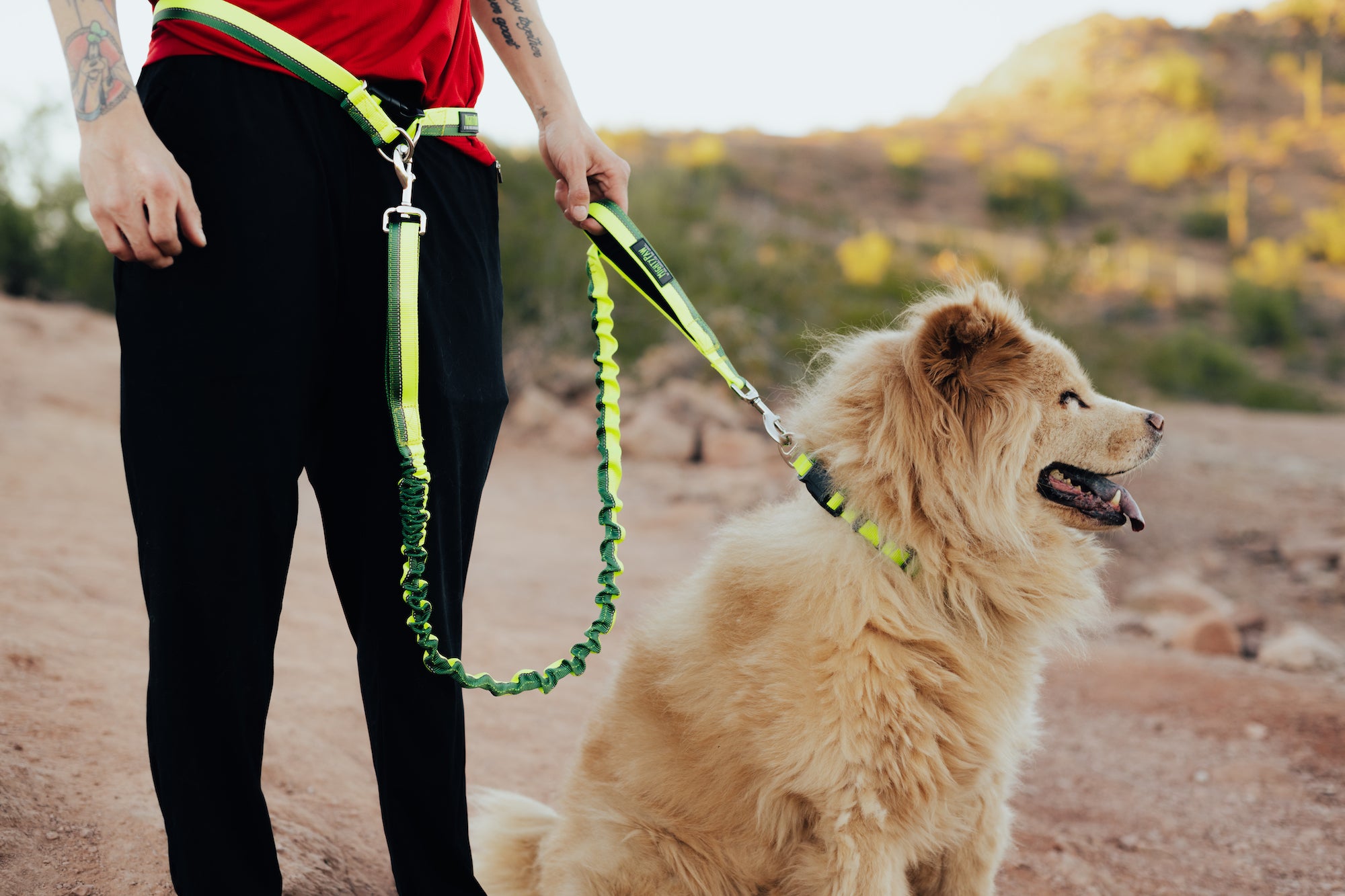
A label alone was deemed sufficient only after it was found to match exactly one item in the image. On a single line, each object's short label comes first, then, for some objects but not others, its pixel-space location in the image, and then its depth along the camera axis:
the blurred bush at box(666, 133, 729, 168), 43.16
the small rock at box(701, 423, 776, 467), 11.49
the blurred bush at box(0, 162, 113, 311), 18.92
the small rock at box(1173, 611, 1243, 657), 6.15
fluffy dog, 2.12
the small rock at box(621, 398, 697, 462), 11.79
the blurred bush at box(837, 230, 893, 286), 21.92
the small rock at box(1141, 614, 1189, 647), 6.42
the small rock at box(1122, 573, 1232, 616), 7.16
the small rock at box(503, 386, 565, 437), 13.03
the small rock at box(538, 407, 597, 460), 12.48
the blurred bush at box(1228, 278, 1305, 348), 29.27
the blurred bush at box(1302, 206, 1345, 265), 35.81
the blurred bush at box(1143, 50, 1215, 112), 55.03
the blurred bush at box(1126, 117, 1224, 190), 46.31
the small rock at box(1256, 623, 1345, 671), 5.74
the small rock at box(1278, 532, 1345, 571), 8.59
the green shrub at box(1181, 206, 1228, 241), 41.16
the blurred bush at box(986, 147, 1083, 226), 42.81
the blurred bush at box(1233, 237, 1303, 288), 33.62
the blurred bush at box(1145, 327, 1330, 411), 21.95
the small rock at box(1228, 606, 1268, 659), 6.49
